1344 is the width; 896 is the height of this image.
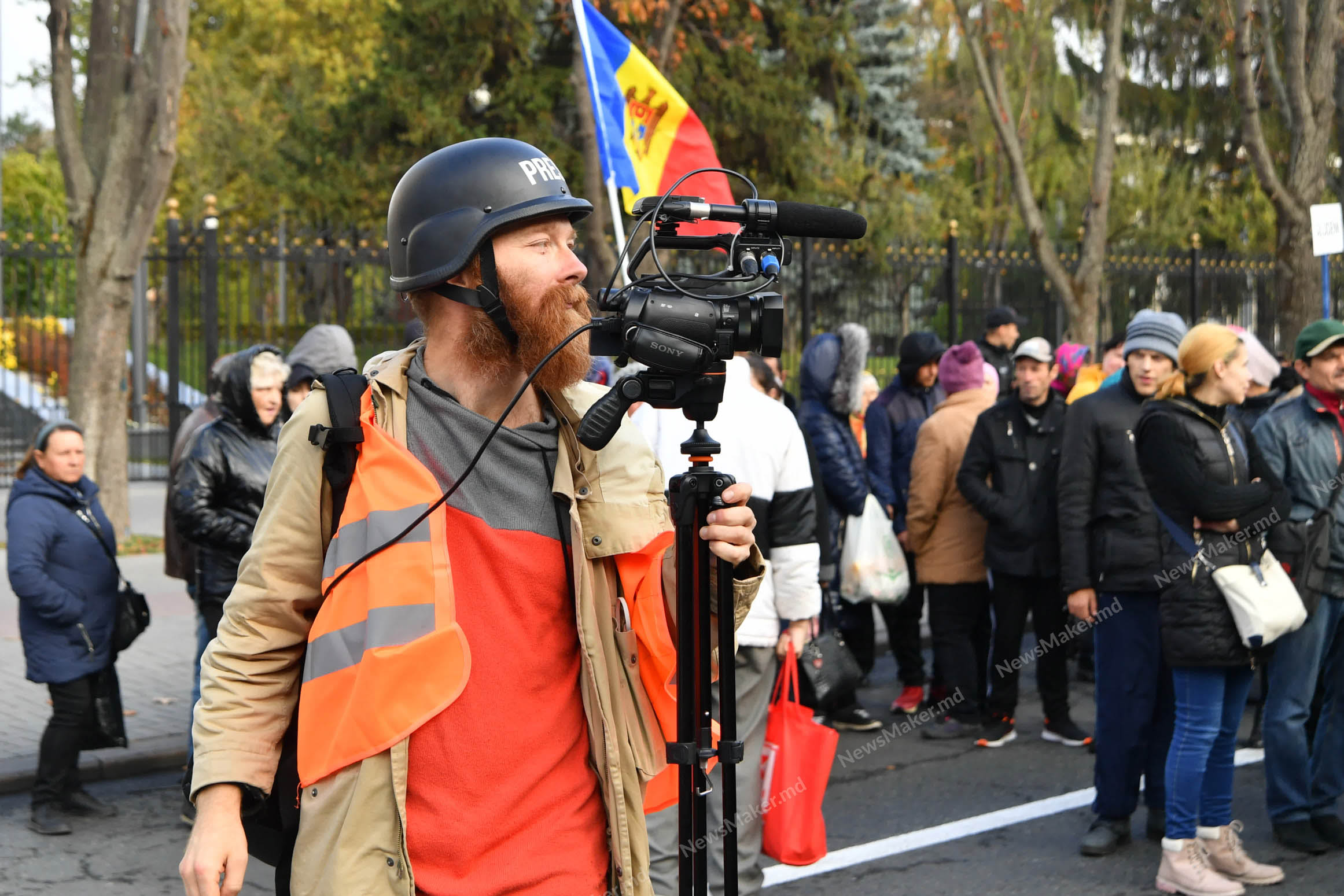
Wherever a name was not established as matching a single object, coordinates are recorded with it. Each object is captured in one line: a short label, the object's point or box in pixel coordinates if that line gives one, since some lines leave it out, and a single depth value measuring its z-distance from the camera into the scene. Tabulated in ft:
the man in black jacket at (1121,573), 17.26
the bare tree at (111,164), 37.35
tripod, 7.13
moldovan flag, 26.86
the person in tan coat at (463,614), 6.99
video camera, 6.81
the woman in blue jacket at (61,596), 18.22
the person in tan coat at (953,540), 23.65
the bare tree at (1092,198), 46.19
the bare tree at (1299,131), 43.70
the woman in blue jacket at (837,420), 23.88
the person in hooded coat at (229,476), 18.62
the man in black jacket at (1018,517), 22.67
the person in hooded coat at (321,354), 21.68
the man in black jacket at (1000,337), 32.91
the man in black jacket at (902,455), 25.45
